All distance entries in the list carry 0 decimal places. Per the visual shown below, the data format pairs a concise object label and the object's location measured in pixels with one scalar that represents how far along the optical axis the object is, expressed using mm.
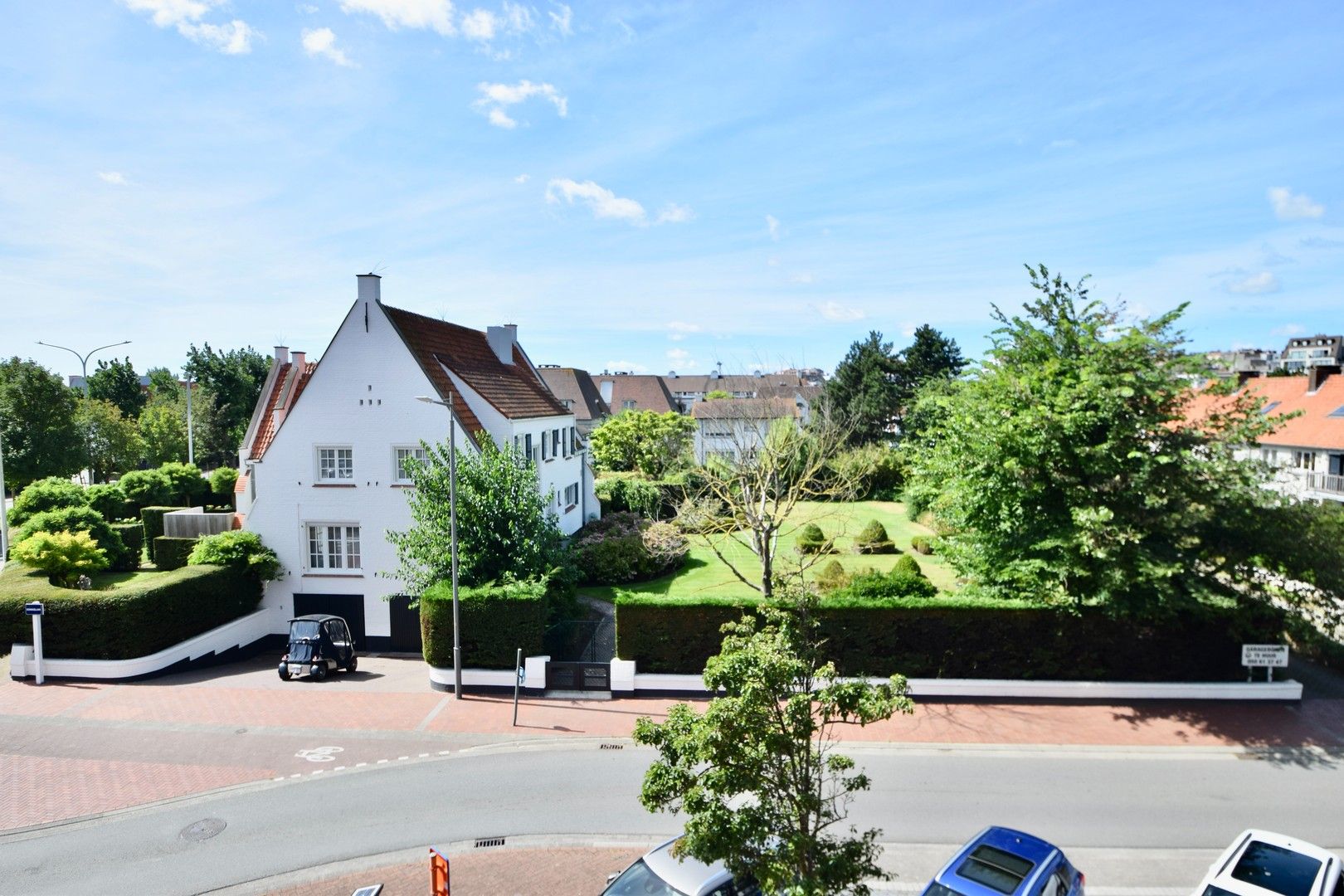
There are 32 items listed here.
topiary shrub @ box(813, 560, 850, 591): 26703
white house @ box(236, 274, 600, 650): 24984
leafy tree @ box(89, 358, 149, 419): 70250
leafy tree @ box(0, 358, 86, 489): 40125
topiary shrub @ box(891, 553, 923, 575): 26562
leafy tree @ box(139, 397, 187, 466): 55875
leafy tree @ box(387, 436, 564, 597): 21828
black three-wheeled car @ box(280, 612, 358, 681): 21516
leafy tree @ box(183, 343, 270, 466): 61500
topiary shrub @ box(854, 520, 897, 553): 35750
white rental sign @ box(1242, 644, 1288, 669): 18672
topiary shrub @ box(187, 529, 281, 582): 24453
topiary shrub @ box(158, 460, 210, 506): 41219
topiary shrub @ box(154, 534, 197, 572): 30281
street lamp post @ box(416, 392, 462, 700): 19359
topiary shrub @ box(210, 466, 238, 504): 45219
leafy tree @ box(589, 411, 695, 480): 49750
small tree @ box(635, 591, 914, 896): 8383
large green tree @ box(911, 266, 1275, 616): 17391
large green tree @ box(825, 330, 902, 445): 54844
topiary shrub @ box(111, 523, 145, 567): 34906
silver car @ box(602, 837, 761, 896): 9711
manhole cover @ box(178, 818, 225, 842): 13320
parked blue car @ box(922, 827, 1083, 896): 10086
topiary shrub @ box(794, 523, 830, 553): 32122
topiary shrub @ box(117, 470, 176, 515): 39031
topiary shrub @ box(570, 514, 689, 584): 30022
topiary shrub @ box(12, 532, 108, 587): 23234
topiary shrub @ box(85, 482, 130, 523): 36625
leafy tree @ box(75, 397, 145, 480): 48656
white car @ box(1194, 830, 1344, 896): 10258
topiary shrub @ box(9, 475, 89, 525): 35094
